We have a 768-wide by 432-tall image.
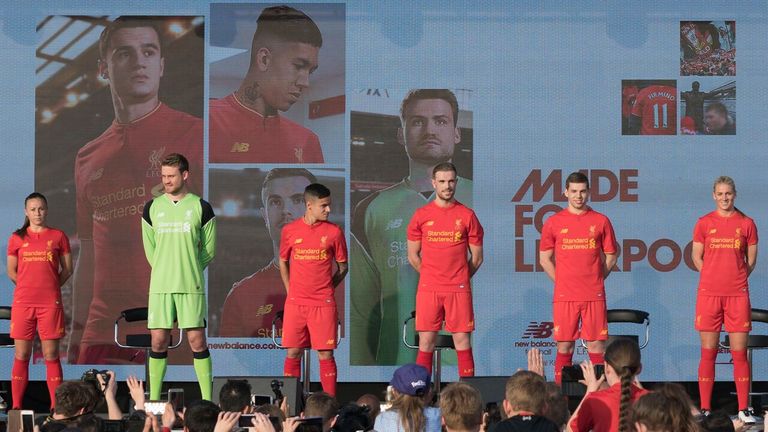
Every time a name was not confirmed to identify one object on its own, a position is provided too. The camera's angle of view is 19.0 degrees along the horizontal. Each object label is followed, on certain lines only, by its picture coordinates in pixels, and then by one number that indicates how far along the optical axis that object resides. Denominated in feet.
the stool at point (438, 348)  51.13
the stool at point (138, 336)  51.43
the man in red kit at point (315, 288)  48.77
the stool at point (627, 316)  51.82
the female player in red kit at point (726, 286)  49.39
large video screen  58.06
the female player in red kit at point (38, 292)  51.18
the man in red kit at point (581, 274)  48.92
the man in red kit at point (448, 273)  49.17
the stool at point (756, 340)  50.69
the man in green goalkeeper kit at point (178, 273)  47.23
